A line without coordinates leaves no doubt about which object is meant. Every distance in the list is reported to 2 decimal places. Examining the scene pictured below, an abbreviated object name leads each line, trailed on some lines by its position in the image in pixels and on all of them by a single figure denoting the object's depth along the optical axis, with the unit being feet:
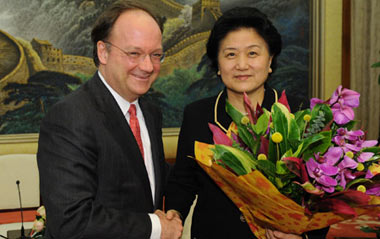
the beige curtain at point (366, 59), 15.44
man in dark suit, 4.24
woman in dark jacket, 5.68
